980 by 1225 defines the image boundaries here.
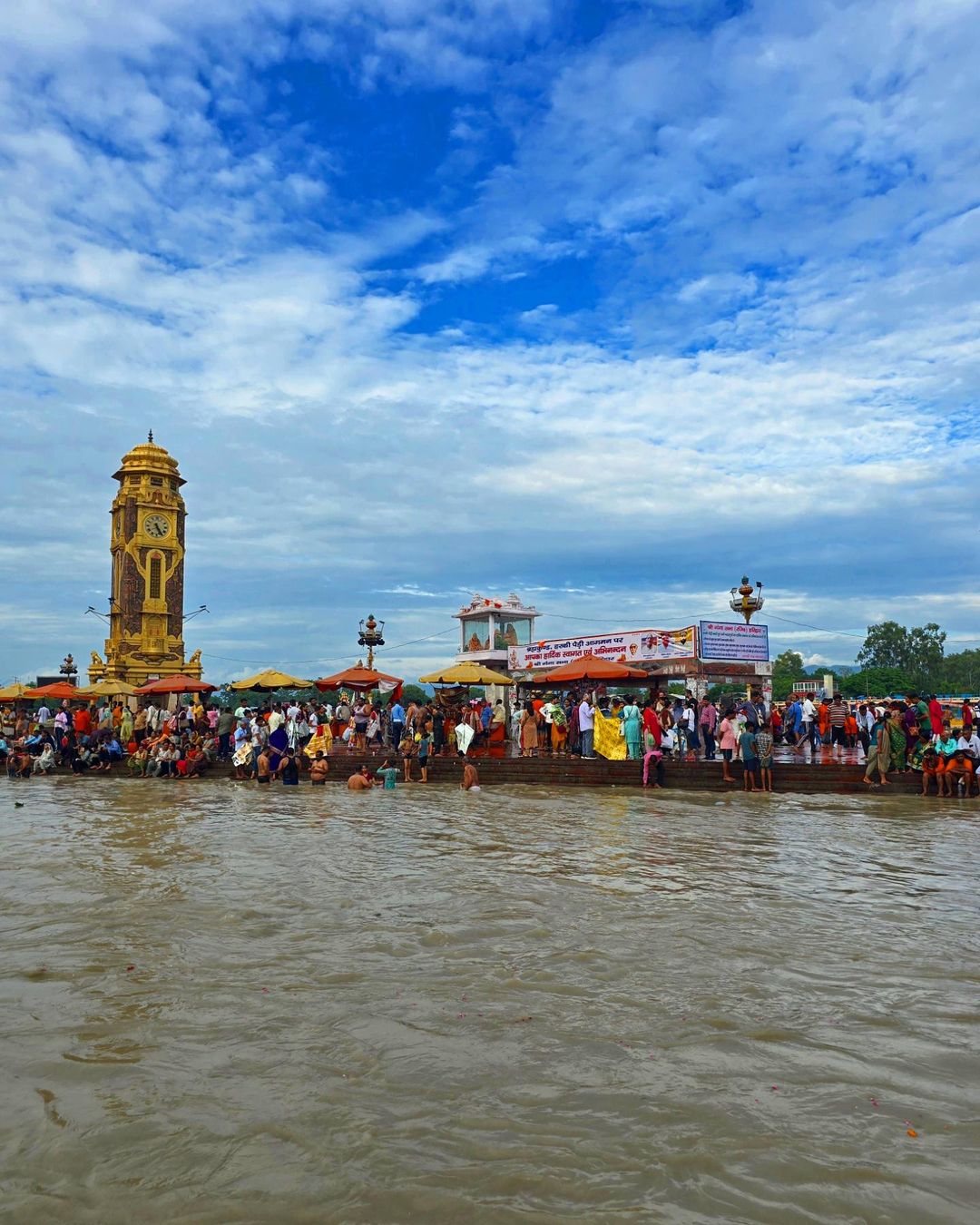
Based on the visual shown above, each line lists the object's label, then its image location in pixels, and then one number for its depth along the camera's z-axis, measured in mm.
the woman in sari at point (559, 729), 21812
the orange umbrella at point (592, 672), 20703
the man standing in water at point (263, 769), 19375
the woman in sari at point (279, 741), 20256
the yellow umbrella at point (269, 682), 25234
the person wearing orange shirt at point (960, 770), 15812
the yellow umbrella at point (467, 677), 22562
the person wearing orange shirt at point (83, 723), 23375
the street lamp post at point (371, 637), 28500
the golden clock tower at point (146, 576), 39406
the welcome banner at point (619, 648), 35812
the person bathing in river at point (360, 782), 18172
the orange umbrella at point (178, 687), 25158
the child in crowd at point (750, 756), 16750
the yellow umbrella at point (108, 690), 27578
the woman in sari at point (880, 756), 16531
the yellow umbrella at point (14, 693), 28938
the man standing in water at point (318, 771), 19406
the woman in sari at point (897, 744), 16844
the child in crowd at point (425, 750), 19422
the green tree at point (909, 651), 85812
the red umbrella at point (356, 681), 24828
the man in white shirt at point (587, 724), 19938
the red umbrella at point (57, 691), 27230
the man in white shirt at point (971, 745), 15961
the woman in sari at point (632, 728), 18719
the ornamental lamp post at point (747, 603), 21453
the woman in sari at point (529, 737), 20812
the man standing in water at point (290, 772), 19156
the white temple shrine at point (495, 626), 50250
